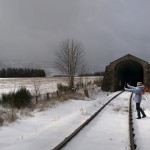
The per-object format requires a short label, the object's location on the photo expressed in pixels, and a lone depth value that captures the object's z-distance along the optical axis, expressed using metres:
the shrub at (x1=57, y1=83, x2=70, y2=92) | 18.97
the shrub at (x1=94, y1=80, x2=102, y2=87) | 31.48
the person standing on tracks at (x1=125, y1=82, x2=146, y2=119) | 8.57
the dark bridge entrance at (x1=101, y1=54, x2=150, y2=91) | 25.42
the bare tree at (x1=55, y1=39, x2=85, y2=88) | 24.75
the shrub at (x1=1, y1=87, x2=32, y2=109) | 10.67
